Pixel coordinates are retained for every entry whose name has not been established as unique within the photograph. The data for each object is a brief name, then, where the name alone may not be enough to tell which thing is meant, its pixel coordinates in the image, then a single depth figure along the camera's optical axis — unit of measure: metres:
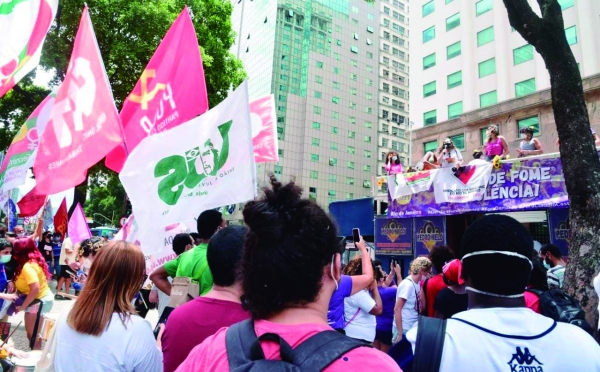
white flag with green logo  4.44
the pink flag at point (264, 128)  8.91
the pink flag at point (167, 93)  6.14
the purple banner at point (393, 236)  12.30
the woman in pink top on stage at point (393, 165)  13.14
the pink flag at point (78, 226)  11.24
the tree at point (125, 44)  14.70
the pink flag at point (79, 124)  5.61
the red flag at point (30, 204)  11.07
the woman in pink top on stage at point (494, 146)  10.58
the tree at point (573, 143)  4.80
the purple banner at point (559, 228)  9.38
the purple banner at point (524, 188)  9.15
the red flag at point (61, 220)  12.70
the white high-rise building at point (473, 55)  23.69
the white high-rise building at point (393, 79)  67.19
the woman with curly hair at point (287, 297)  1.10
